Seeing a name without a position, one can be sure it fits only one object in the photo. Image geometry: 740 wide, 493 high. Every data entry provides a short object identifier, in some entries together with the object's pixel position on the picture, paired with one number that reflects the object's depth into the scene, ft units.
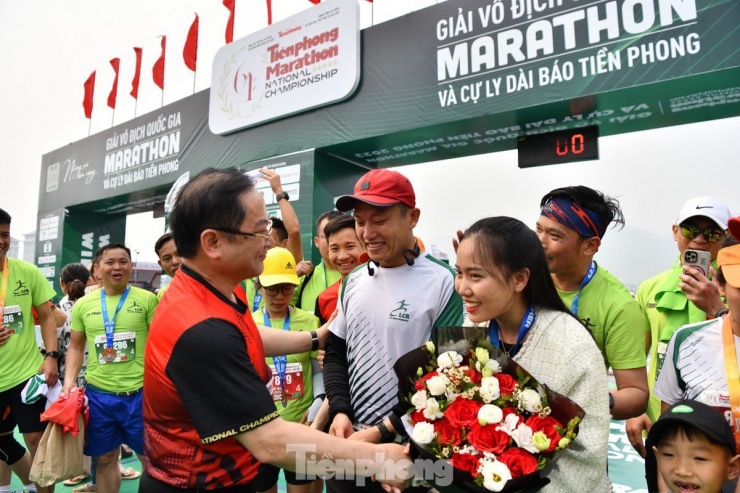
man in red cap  5.67
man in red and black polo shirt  3.93
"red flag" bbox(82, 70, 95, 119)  39.73
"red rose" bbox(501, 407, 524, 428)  3.74
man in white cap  7.77
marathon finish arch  14.62
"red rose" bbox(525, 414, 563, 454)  3.56
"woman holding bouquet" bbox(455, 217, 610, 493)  3.81
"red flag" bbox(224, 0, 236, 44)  28.63
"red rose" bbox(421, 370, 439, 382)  4.14
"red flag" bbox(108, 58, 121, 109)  37.96
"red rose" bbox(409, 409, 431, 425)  4.09
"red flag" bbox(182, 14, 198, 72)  31.81
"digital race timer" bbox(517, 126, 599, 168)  18.12
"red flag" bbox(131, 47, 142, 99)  36.24
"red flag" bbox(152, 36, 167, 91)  34.19
